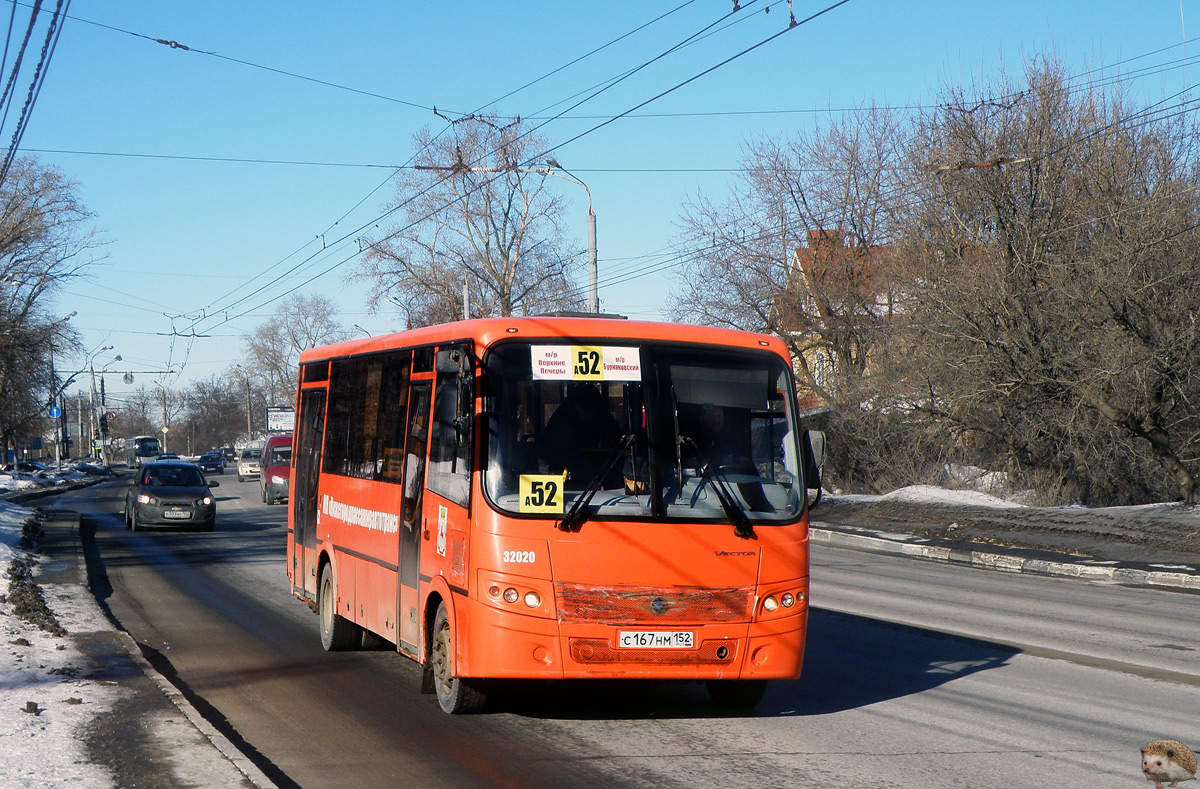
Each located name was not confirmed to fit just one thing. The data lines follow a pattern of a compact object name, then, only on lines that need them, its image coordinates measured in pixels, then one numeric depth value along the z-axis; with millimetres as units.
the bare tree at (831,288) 32844
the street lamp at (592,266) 28953
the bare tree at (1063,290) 21859
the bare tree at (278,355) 101938
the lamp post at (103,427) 75925
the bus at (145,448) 90500
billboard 85750
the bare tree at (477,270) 54000
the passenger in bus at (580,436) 7398
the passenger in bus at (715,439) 7570
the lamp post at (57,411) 46391
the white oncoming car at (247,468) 59438
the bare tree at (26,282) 44438
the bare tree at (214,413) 133750
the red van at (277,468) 37250
